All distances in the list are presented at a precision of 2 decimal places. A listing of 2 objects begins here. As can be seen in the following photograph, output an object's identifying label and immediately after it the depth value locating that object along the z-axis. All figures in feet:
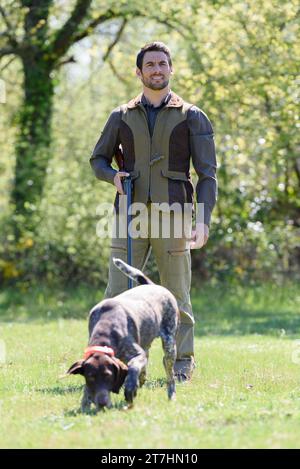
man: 51.37
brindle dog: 41.11
